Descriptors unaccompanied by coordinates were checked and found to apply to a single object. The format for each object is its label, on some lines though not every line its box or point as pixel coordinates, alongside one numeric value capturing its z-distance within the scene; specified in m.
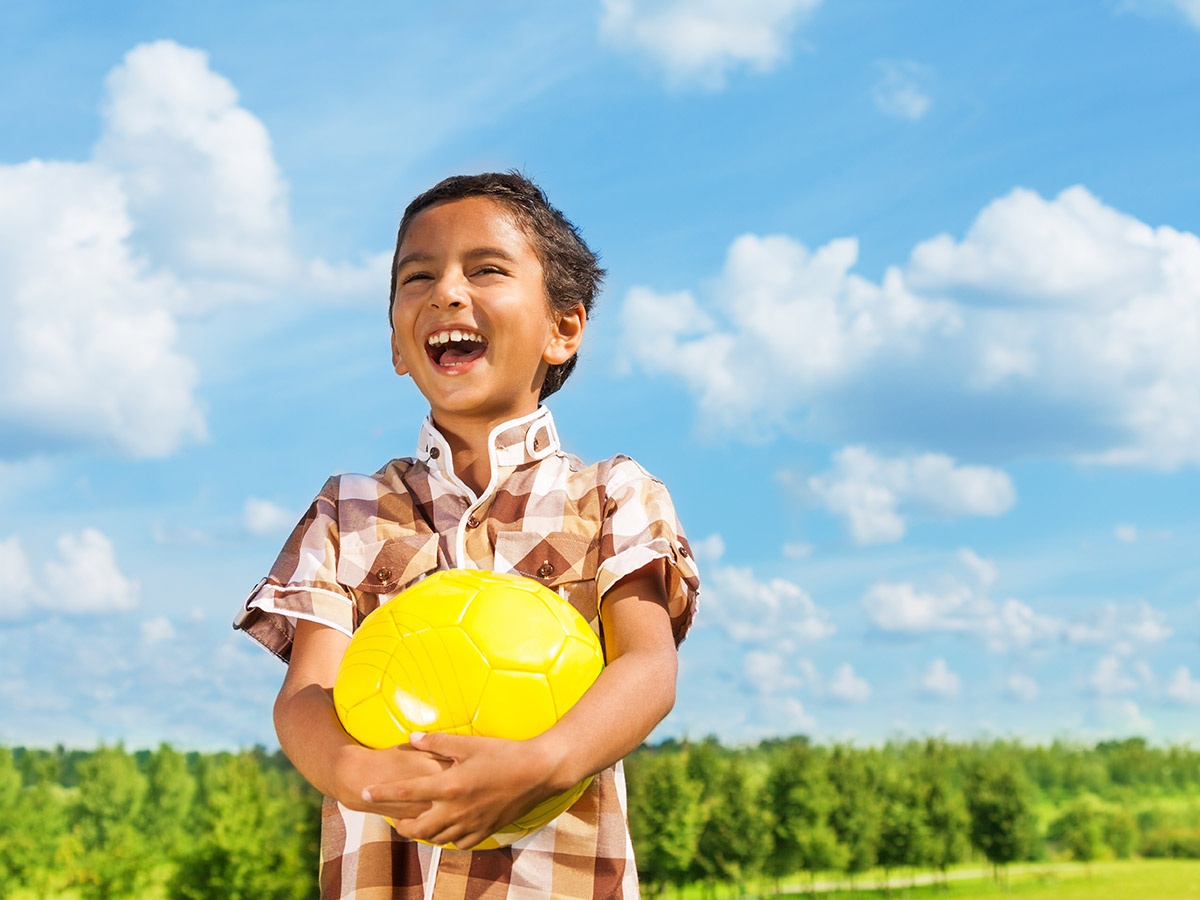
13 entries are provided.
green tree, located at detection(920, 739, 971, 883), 24.31
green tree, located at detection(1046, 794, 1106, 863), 25.50
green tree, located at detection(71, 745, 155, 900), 19.97
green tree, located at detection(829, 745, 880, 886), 23.70
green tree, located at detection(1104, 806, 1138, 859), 25.06
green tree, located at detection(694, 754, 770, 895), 22.38
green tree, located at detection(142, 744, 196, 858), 20.58
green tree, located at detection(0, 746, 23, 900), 19.14
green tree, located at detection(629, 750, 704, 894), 21.23
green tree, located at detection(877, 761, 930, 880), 24.20
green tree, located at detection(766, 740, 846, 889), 23.02
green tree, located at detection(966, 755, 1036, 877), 24.58
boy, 2.54
